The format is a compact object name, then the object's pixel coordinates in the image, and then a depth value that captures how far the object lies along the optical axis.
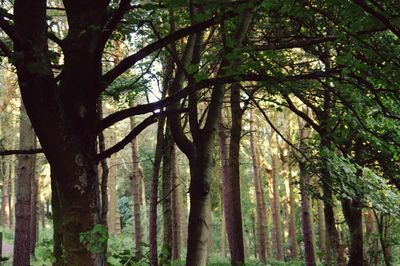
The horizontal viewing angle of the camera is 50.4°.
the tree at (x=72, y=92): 3.40
